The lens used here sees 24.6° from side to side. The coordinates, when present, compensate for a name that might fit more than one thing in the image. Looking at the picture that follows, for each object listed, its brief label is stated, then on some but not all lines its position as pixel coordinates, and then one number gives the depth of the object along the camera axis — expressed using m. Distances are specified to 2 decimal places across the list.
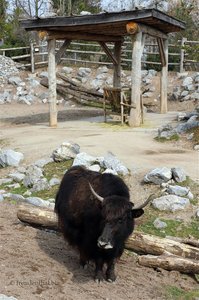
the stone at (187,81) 20.94
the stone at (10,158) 9.98
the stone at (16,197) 7.75
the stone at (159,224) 6.76
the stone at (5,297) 3.59
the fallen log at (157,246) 5.32
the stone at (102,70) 24.72
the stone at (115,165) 8.62
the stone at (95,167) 8.80
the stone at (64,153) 9.66
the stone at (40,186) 8.45
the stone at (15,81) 23.31
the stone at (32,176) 8.74
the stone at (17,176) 9.06
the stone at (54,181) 8.63
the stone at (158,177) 8.11
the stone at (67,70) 24.79
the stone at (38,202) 7.15
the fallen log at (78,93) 18.80
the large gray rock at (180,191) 7.72
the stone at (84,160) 9.03
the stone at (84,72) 24.43
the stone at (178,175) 8.16
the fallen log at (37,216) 5.98
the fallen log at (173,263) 5.03
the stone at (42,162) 9.61
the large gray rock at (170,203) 7.34
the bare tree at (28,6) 34.62
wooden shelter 12.98
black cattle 4.22
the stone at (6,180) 9.00
